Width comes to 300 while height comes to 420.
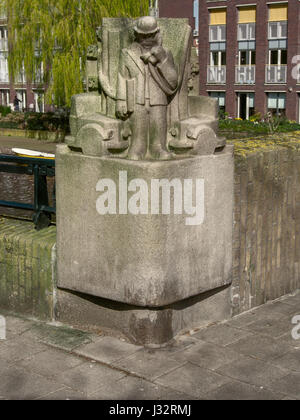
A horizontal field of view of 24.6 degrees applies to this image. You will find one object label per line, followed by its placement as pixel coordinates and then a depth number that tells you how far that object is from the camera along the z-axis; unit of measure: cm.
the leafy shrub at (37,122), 3779
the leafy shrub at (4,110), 4773
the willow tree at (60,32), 2895
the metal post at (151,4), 3020
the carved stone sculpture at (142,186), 588
